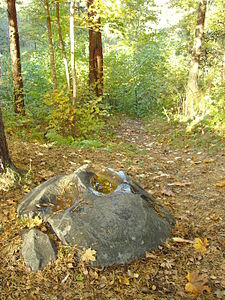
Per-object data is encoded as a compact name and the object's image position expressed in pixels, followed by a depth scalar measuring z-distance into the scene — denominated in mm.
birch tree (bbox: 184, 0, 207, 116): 8470
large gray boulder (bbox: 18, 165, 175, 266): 2547
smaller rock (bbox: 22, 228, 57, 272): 2379
